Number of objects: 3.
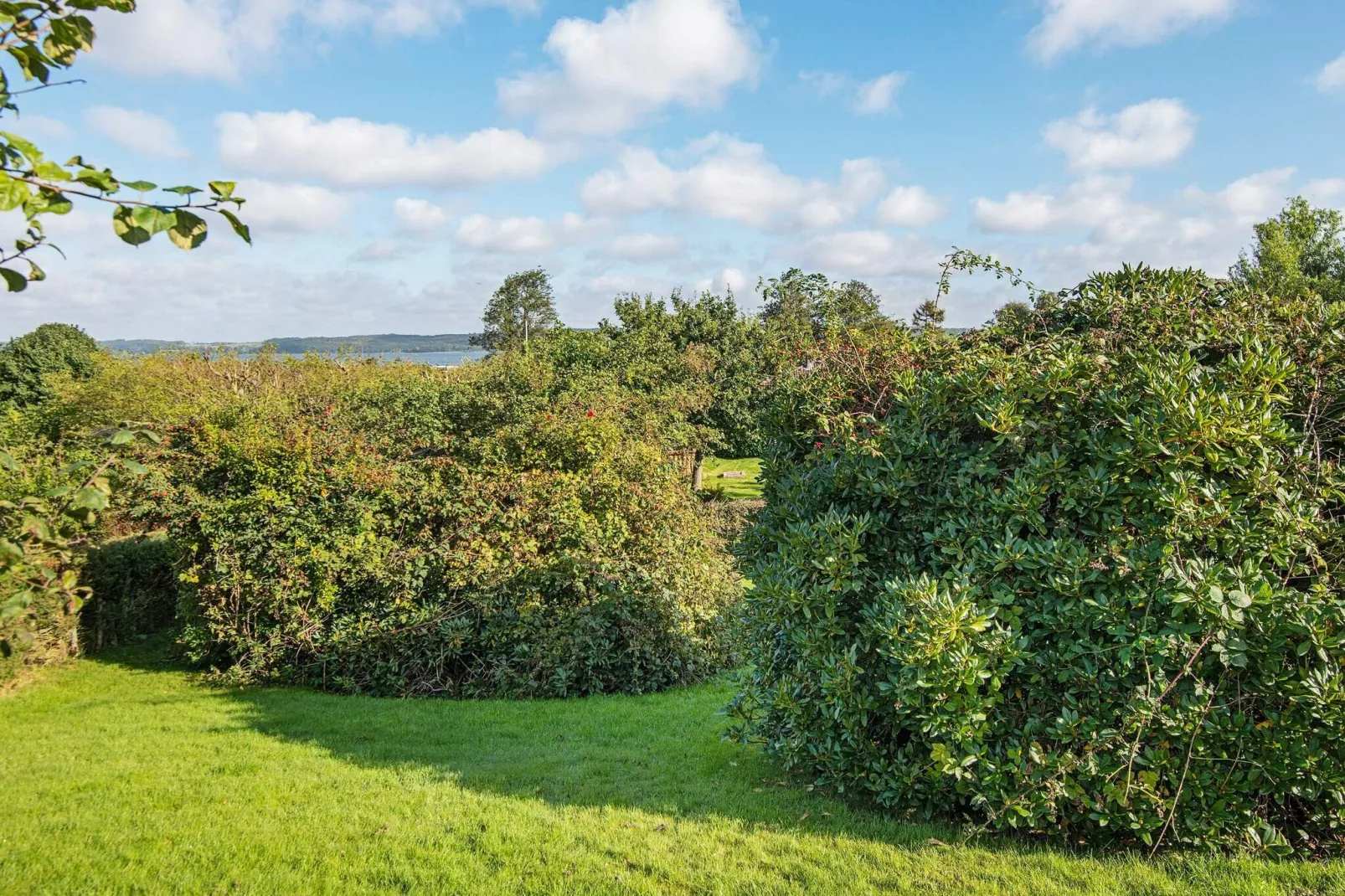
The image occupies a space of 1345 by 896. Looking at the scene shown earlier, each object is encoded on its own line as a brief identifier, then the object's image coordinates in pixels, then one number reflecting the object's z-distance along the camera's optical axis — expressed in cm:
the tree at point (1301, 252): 2845
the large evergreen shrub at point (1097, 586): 396
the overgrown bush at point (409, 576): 945
